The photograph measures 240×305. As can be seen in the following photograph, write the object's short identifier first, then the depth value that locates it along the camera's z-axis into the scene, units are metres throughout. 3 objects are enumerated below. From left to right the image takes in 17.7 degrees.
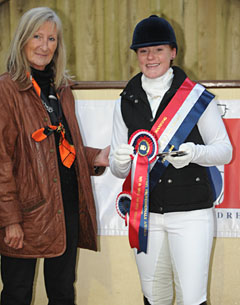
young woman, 3.08
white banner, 3.89
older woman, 3.21
